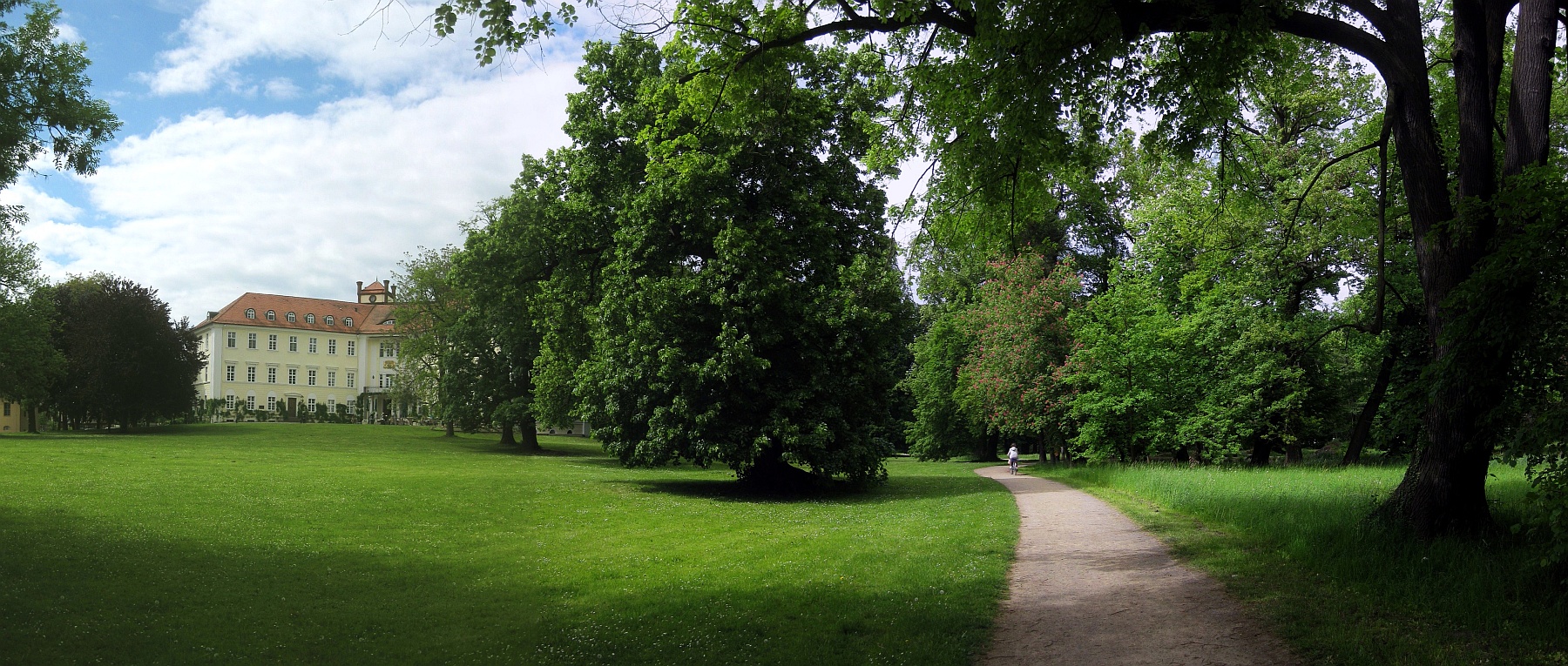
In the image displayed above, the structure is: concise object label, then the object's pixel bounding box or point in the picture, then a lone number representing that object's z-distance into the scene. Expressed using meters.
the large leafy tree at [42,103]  10.05
